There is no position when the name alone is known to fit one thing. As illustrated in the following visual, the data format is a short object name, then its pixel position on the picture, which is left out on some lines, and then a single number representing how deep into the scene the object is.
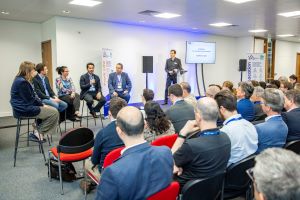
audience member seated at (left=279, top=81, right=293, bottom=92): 5.08
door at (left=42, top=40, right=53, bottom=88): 7.54
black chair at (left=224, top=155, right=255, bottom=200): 2.03
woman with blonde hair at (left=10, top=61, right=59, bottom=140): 3.78
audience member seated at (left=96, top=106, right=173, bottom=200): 1.32
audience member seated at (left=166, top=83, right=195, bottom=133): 3.09
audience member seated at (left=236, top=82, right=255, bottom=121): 3.63
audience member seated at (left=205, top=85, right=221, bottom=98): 3.94
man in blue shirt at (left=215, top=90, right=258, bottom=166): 2.21
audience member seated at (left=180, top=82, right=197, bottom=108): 4.04
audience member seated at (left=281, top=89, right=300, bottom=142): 2.86
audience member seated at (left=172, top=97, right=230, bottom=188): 1.81
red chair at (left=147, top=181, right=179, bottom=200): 1.41
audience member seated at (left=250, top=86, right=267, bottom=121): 3.73
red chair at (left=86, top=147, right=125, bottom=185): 2.03
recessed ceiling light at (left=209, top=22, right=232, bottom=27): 8.48
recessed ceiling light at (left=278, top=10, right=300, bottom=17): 6.74
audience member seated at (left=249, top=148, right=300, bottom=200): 0.87
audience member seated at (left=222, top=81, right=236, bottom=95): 4.82
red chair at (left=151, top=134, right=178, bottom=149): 2.40
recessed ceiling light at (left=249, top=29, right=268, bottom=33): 10.27
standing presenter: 9.02
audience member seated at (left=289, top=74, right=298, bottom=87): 7.00
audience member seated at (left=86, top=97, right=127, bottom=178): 2.36
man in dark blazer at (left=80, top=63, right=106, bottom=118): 6.33
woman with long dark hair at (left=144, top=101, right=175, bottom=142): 2.95
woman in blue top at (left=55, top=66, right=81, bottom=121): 5.60
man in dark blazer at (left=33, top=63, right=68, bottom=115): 4.95
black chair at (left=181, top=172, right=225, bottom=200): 1.70
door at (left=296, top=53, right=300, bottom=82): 15.38
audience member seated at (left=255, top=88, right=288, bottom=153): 2.43
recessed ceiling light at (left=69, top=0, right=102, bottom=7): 5.58
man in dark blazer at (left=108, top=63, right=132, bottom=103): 6.93
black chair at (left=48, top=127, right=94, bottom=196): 2.75
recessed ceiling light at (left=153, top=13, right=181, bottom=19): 6.97
